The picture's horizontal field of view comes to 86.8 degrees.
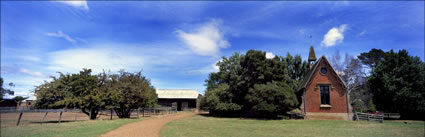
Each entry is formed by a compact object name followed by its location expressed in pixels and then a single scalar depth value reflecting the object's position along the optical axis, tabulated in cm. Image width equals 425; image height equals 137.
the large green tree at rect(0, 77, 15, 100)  6146
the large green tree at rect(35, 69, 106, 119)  2161
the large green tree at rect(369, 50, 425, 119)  2688
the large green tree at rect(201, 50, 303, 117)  2622
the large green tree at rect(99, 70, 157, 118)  2386
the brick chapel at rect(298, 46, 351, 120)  2766
